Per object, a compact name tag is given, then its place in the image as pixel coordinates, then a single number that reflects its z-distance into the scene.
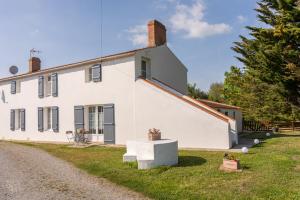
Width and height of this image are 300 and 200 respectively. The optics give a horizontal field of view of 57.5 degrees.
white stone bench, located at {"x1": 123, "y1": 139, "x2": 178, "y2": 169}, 8.53
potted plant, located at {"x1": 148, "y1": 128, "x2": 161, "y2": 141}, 9.74
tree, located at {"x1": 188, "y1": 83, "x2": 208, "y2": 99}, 36.15
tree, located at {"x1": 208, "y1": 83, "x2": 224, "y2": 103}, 35.82
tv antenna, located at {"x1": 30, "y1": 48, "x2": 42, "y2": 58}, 24.02
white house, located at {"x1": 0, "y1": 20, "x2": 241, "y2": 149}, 13.22
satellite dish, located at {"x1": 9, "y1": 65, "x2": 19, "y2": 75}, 23.07
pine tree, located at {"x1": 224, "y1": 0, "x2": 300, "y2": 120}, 17.14
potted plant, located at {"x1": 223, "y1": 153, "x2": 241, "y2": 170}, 7.77
